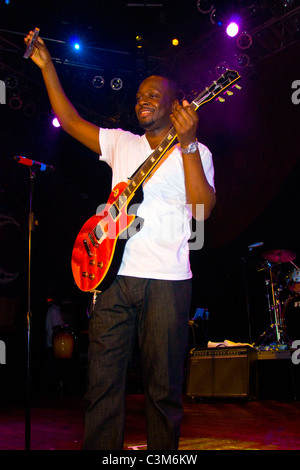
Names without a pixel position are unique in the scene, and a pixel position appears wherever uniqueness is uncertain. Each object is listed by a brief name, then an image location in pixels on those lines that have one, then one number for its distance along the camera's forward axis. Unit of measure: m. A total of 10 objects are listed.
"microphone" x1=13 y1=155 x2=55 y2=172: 3.48
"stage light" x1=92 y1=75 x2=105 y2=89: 7.66
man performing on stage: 1.88
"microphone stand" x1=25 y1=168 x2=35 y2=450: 2.91
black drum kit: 7.48
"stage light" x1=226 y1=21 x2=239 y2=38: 6.33
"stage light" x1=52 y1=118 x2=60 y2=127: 8.25
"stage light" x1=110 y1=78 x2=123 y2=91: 7.69
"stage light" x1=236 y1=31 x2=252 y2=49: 6.60
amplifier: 5.79
